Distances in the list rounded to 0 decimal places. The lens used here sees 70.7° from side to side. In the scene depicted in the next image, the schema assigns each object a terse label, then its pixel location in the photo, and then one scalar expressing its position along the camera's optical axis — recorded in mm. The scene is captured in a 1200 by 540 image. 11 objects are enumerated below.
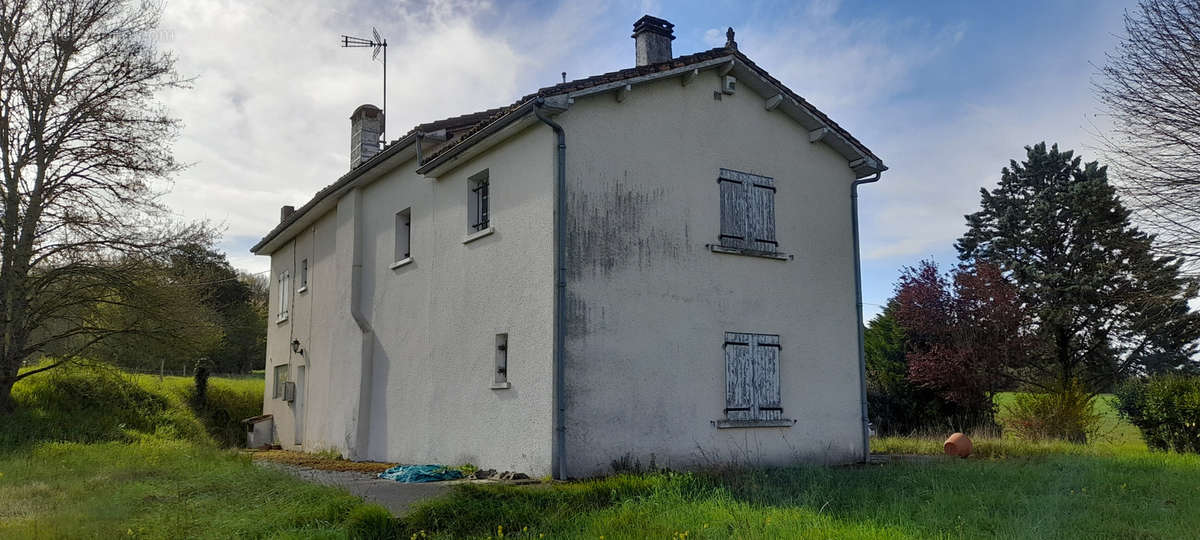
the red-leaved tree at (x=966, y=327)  20531
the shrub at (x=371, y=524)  7047
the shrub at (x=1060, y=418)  17781
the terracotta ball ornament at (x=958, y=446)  14094
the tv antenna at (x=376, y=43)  20078
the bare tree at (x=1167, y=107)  17250
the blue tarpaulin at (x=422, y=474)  11492
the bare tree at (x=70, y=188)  16141
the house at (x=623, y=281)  11305
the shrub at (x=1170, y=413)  14508
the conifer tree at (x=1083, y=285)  27078
